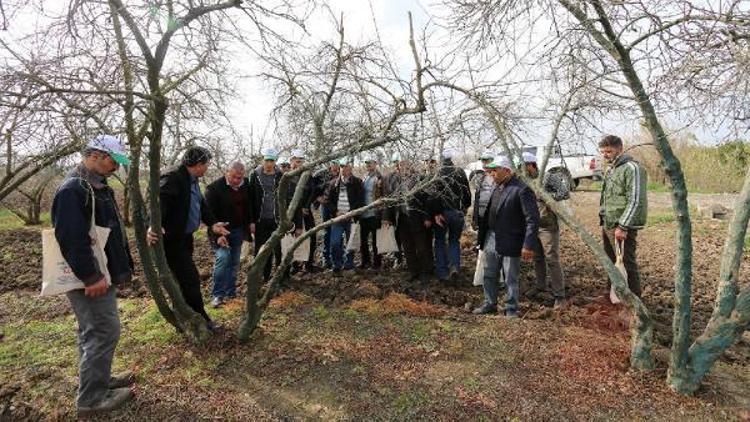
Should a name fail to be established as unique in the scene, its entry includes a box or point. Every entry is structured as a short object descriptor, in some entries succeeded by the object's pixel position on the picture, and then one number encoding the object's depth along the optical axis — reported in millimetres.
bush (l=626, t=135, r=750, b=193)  15072
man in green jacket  4262
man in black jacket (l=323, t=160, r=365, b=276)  6438
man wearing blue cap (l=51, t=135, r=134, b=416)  2754
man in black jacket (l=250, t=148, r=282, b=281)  5641
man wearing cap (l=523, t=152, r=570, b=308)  5031
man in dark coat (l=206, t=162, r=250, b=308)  5109
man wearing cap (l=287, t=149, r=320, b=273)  6148
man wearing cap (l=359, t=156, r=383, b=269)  6422
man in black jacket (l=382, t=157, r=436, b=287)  6008
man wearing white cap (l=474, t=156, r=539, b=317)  4461
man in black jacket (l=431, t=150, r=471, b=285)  5945
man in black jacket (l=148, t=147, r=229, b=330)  4094
